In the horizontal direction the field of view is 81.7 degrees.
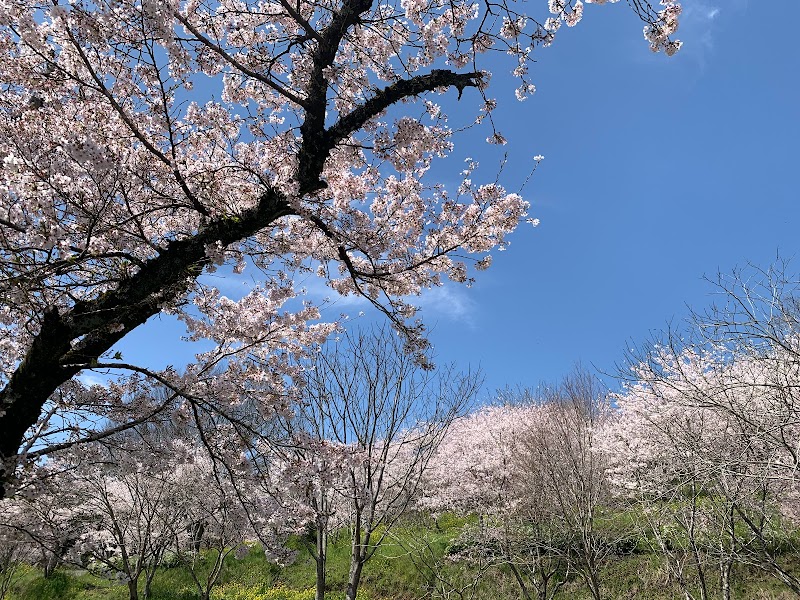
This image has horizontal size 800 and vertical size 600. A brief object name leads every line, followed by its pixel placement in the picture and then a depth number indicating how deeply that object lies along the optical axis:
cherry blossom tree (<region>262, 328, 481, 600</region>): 8.63
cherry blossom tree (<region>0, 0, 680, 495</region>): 3.11
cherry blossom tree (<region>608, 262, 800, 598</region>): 6.15
